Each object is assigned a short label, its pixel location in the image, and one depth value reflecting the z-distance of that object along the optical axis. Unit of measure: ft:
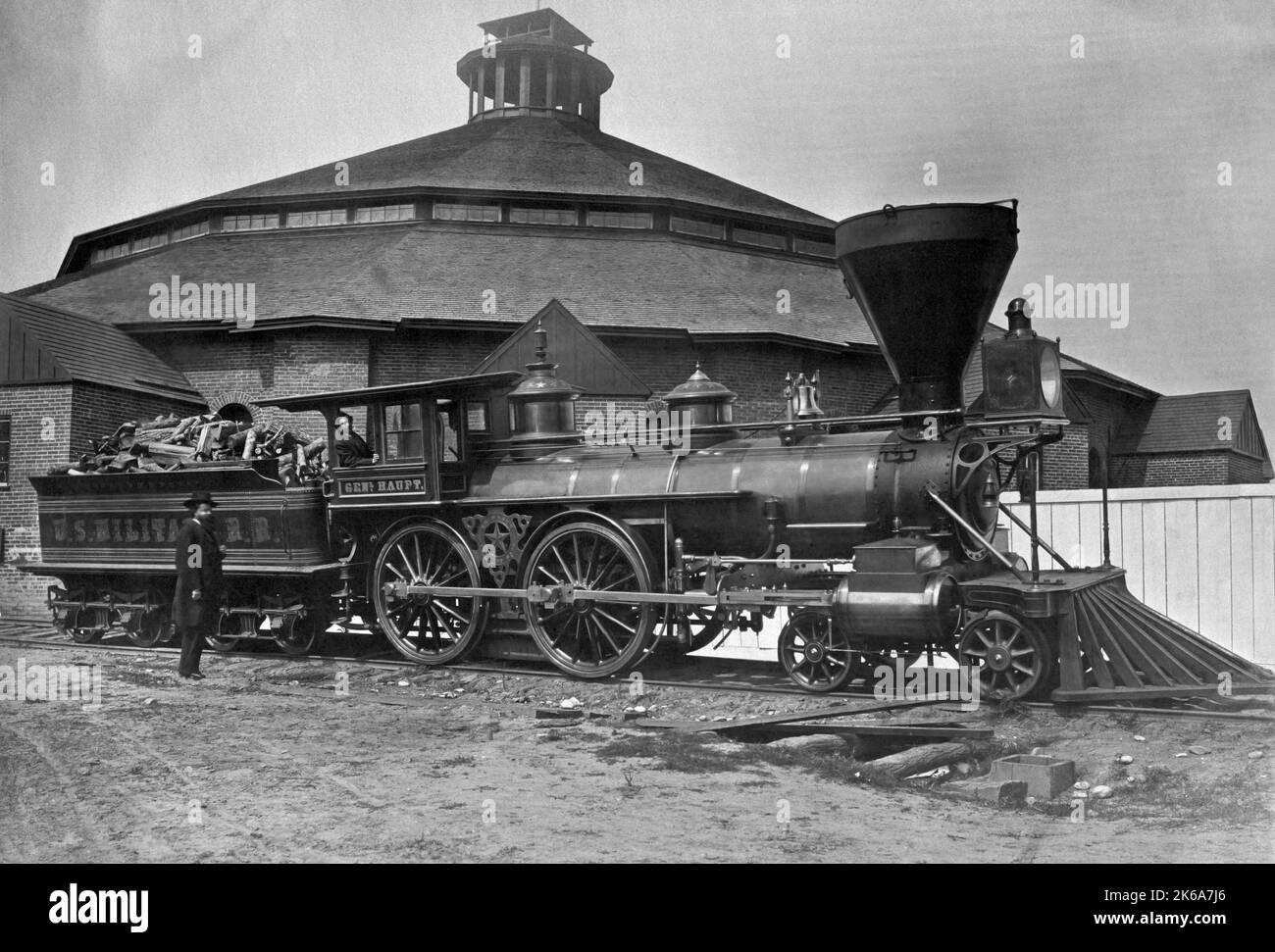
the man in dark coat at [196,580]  31.58
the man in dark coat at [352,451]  34.68
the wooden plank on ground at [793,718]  22.57
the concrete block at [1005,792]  17.83
